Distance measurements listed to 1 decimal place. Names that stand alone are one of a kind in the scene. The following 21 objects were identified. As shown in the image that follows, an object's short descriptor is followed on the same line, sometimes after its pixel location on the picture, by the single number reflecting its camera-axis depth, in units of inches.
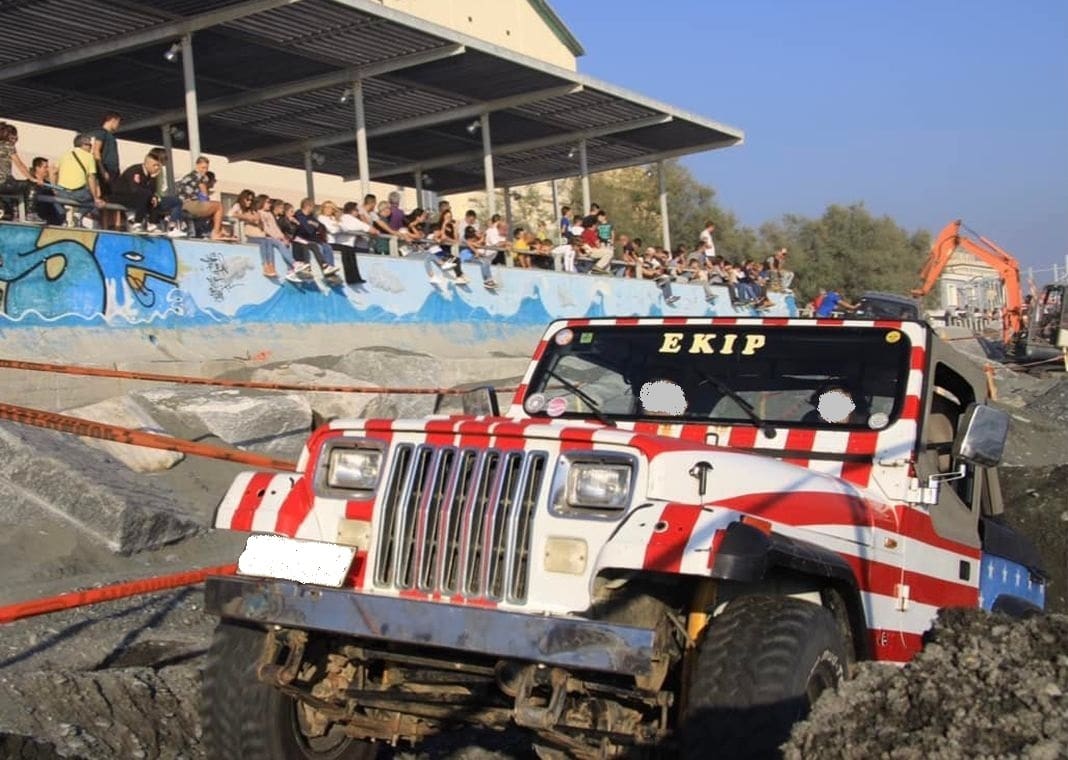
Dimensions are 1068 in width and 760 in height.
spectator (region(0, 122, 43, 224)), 503.2
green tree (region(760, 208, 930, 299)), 2178.9
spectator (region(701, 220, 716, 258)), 1051.3
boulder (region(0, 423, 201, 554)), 350.0
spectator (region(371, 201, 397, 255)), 713.6
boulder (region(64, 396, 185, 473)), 422.9
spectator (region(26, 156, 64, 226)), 526.8
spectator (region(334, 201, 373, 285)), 676.7
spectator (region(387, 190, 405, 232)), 739.4
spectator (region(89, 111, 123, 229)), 550.3
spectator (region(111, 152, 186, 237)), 563.8
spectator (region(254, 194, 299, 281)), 621.3
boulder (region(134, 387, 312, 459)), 468.1
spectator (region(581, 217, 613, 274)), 912.3
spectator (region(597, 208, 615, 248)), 934.4
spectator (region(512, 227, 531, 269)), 856.7
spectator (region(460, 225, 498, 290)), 784.9
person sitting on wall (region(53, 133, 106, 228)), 533.6
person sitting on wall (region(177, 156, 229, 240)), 599.2
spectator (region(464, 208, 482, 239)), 810.8
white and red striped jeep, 154.7
